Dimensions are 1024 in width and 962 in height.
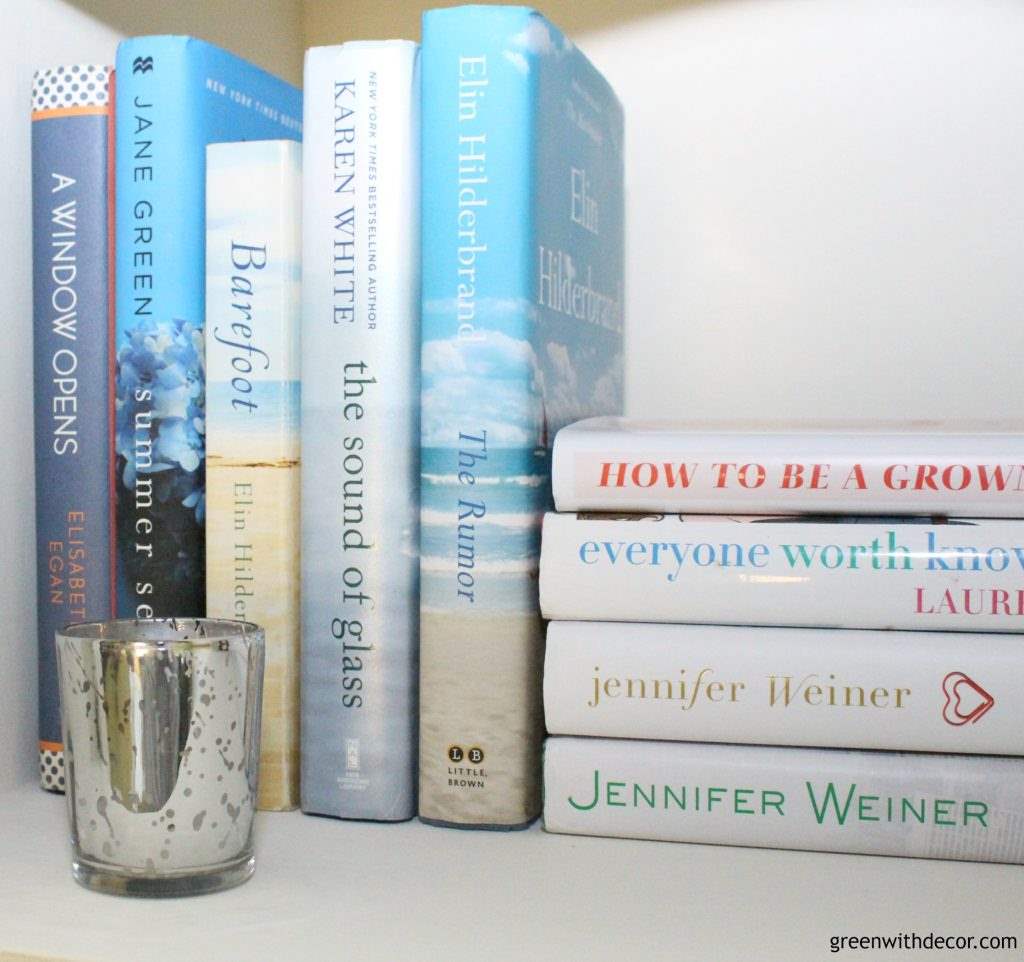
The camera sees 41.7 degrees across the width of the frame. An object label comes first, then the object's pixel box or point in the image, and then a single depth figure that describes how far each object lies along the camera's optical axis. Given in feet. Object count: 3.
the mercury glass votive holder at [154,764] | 1.62
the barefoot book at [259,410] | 2.02
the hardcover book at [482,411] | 1.91
